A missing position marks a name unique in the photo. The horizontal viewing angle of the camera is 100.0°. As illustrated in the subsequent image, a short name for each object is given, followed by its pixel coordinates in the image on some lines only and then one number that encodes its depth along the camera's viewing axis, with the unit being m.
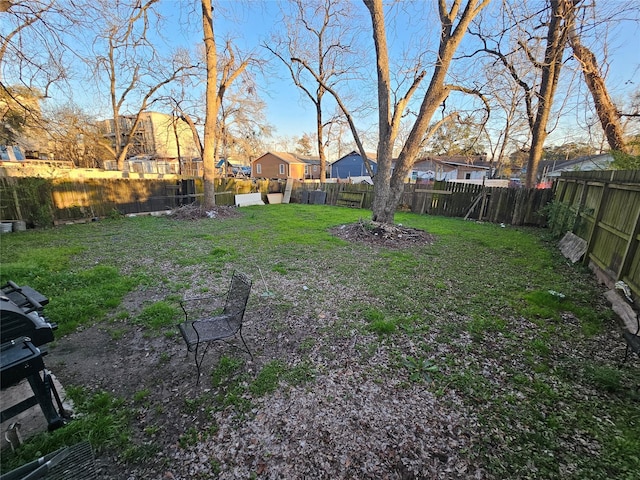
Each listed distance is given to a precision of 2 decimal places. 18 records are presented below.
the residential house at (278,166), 36.72
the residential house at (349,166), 36.47
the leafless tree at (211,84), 10.30
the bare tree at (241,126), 19.61
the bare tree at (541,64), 7.00
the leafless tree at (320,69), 9.88
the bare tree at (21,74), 4.03
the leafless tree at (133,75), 6.88
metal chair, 2.62
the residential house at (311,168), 41.00
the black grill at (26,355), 1.60
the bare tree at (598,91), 6.98
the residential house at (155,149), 23.19
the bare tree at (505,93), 7.40
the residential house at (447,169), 31.98
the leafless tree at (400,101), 6.70
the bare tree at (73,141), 5.60
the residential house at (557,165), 26.38
